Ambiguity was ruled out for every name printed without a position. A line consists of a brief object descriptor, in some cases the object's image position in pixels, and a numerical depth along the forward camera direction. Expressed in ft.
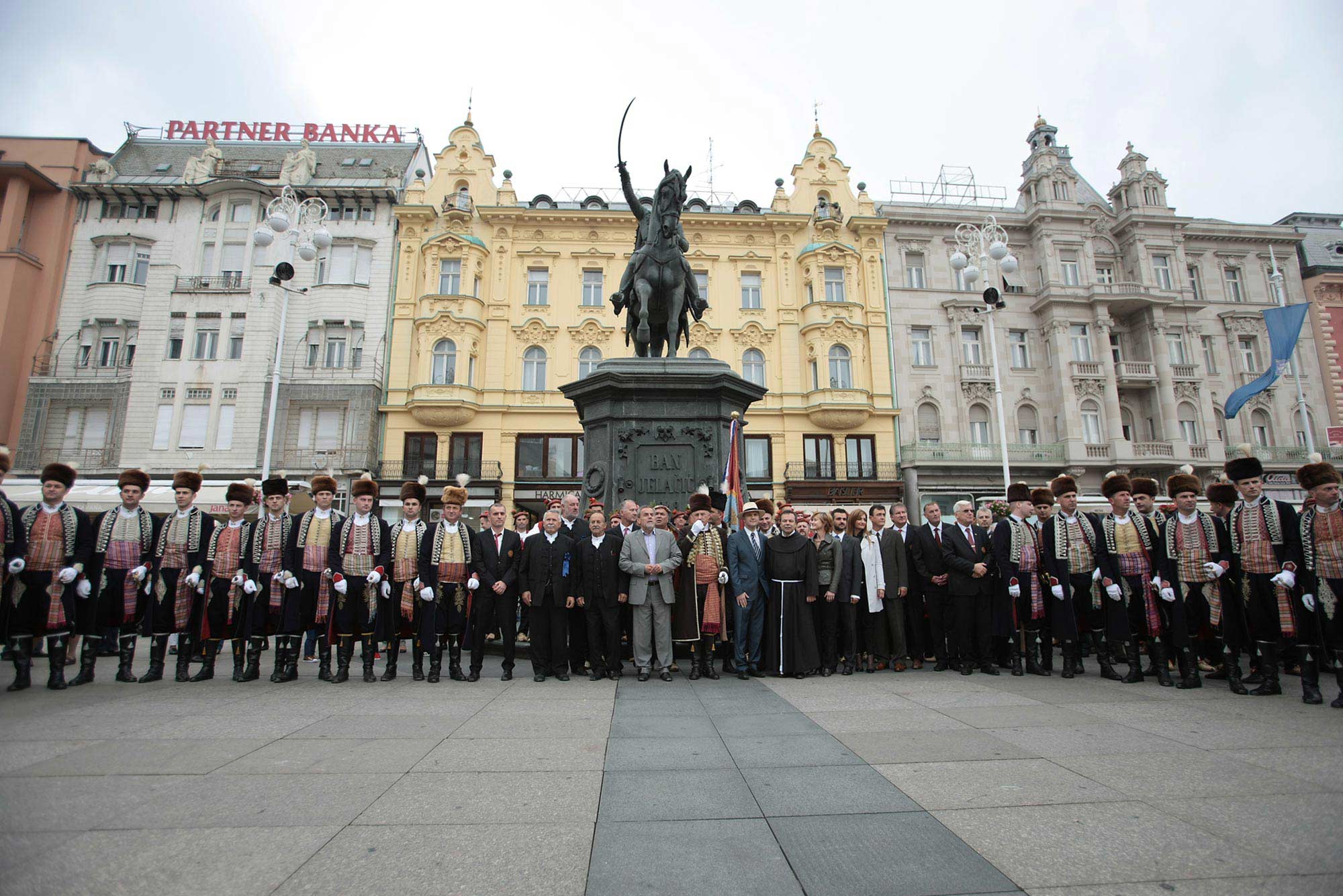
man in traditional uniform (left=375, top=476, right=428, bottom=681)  23.84
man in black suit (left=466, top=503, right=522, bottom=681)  23.97
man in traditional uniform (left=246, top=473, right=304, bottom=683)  23.45
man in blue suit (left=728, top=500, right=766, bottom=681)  24.25
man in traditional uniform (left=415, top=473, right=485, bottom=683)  23.67
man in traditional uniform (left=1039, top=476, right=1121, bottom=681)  24.12
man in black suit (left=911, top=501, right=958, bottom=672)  25.98
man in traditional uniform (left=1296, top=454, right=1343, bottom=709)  19.01
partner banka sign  113.19
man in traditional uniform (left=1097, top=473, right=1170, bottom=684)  22.76
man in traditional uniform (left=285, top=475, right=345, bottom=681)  23.84
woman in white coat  26.20
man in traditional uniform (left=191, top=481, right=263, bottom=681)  23.70
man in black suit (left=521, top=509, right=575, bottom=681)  23.84
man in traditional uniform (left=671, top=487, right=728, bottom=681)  24.32
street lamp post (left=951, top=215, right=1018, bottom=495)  50.83
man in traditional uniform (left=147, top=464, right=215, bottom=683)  23.39
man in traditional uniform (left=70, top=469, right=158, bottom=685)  22.70
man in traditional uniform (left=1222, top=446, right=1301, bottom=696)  20.04
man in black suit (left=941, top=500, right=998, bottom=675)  25.20
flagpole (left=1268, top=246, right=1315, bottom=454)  70.64
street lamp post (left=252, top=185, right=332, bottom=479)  52.49
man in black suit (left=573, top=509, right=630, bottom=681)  23.94
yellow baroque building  94.07
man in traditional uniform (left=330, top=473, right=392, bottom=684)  23.45
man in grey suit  23.61
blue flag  59.21
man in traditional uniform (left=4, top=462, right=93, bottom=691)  21.31
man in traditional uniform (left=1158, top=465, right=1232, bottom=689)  21.61
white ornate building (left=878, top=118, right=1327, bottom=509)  97.25
